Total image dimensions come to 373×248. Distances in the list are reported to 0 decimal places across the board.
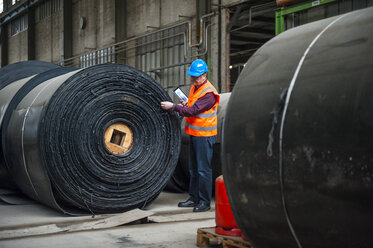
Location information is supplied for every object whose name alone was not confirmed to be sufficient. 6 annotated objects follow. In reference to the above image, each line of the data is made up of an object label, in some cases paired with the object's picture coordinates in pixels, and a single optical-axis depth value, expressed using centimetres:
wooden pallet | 317
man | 502
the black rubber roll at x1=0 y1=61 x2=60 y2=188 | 602
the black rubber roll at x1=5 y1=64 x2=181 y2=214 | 466
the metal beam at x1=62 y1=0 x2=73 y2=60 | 1919
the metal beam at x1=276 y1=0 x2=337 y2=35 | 827
